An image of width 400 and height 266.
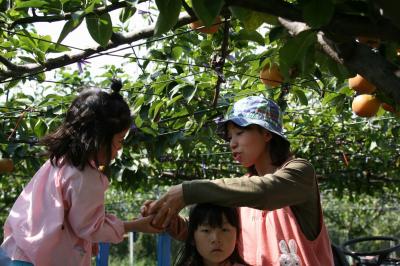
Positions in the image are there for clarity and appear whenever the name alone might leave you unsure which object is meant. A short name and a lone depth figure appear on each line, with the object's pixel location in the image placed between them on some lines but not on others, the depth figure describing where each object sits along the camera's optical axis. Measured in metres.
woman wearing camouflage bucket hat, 1.23
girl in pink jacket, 1.38
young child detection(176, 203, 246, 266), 1.49
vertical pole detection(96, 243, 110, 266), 1.80
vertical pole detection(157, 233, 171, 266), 1.77
